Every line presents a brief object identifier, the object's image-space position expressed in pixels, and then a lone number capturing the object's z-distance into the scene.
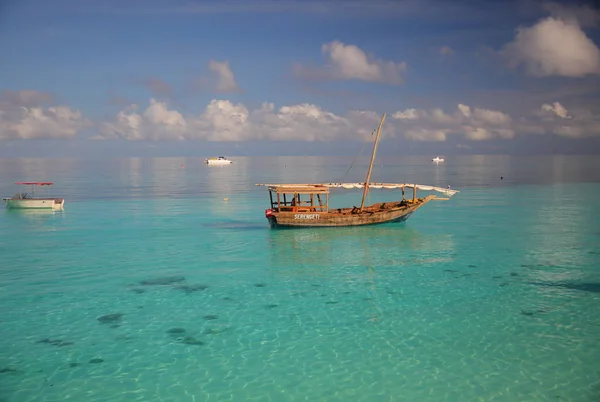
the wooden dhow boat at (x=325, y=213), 41.19
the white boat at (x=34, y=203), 56.84
